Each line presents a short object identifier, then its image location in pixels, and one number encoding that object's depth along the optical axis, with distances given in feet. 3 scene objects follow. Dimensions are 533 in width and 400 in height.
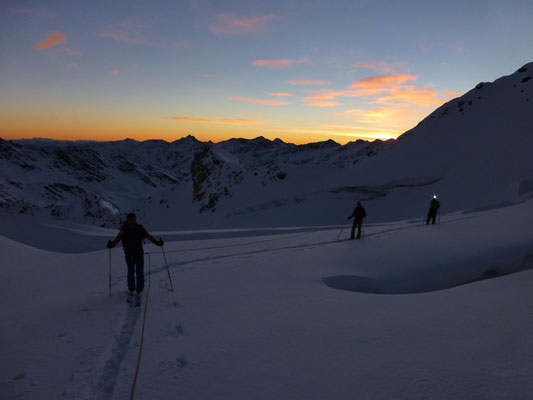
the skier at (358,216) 49.24
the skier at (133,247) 23.70
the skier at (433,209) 59.62
